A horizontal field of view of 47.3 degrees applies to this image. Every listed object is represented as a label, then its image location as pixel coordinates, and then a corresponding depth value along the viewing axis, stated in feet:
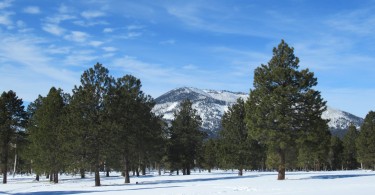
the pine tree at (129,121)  144.36
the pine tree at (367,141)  280.92
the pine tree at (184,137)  232.32
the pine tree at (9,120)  185.16
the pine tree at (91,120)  138.21
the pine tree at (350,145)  358.43
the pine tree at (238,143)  191.01
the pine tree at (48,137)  171.22
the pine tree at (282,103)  128.16
